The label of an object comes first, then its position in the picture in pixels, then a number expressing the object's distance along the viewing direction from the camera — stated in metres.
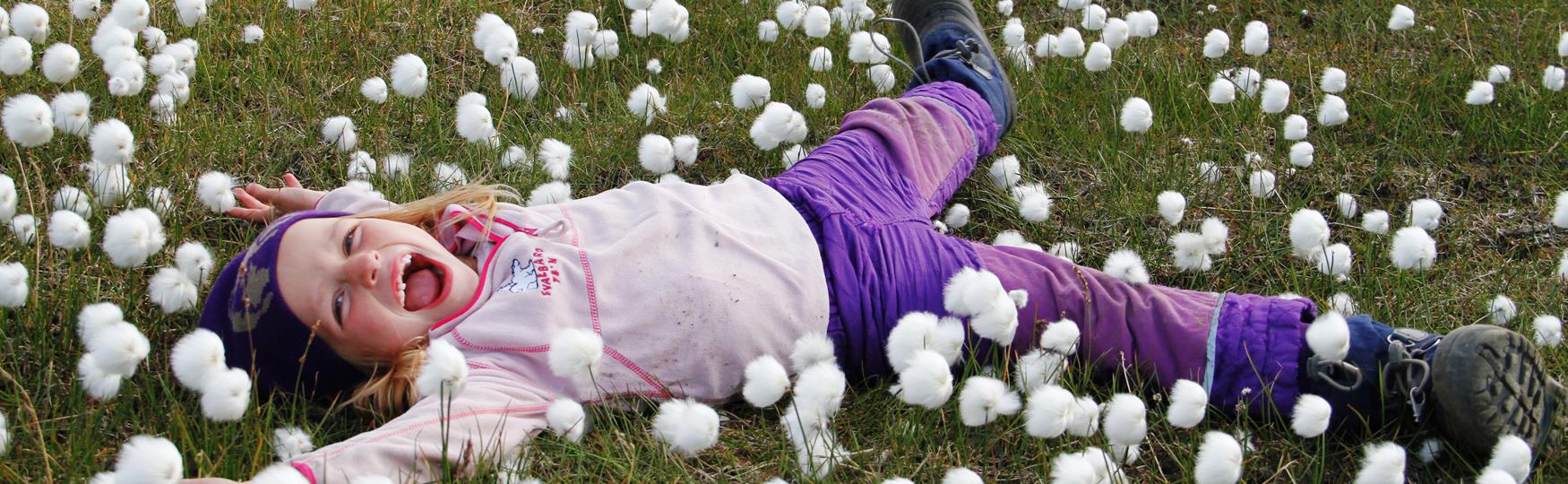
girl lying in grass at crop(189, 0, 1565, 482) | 2.72
